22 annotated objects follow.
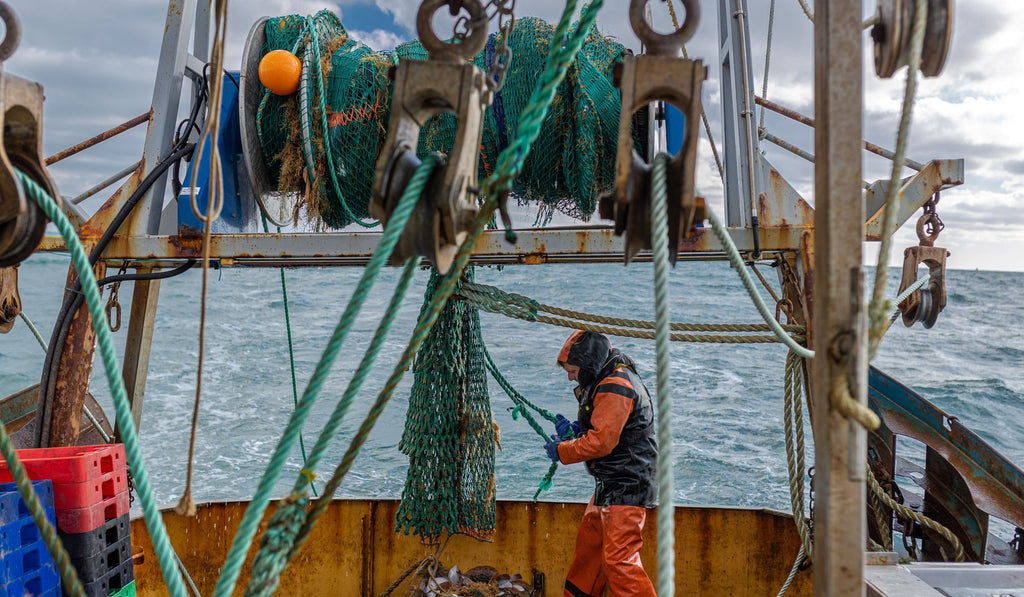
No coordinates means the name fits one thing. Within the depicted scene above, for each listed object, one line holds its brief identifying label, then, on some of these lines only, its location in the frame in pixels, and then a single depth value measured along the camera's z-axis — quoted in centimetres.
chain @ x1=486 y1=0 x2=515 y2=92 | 155
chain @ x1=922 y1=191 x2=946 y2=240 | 331
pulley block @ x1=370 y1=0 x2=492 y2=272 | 141
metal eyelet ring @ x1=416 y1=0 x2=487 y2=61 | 145
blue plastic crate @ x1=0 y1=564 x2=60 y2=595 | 226
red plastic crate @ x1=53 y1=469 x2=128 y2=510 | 246
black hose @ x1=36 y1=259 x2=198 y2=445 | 325
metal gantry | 329
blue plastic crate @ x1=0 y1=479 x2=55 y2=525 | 224
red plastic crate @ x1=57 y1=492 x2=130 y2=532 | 246
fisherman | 384
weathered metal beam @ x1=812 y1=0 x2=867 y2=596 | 137
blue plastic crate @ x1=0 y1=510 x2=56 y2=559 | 222
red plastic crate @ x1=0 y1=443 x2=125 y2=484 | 246
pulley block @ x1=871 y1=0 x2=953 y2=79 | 144
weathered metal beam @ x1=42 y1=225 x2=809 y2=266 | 330
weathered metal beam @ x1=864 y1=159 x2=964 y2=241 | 319
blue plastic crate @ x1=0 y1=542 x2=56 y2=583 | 222
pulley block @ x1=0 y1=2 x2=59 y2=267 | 131
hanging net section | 400
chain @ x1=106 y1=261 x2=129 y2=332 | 358
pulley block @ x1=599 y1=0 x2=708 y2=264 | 136
